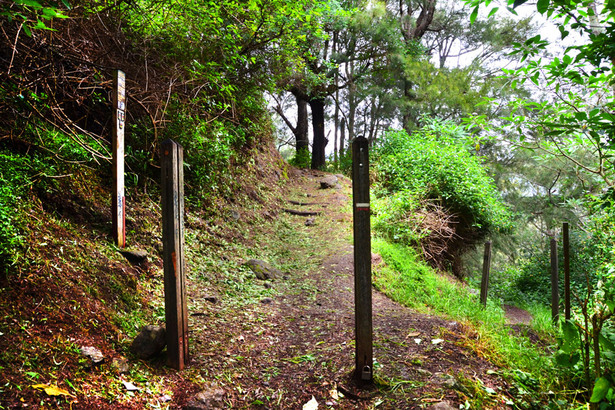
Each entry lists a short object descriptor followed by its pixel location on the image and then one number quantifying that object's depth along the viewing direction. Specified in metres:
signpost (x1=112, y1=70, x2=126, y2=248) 3.72
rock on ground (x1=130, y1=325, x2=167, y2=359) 2.67
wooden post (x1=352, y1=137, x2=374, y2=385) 2.70
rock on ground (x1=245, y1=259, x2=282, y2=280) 5.32
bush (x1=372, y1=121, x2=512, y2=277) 8.37
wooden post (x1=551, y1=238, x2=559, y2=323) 5.96
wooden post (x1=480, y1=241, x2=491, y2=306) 6.31
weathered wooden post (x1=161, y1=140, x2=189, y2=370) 2.69
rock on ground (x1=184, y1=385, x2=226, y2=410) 2.39
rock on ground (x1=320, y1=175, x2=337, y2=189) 11.99
